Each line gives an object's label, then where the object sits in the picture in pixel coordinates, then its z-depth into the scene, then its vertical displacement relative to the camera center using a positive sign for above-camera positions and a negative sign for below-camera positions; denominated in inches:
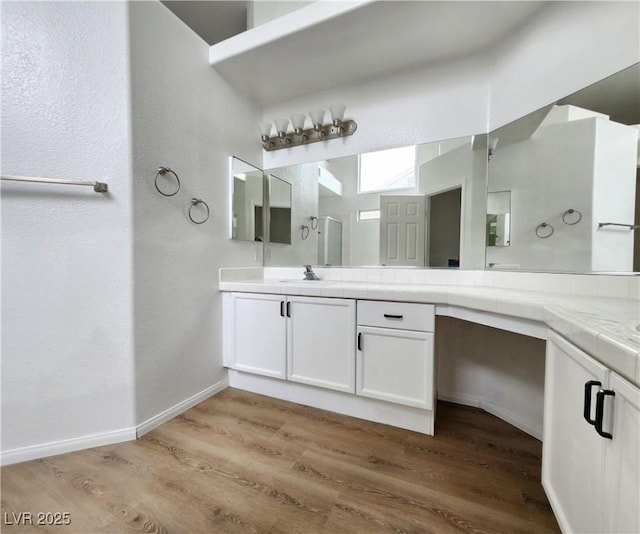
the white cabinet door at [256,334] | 70.4 -21.2
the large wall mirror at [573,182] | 46.3 +16.8
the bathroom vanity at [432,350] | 22.9 -15.3
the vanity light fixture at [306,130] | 82.6 +43.4
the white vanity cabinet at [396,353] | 56.4 -21.0
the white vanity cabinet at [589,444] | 20.5 -18.0
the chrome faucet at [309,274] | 86.0 -4.8
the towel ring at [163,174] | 60.7 +20.1
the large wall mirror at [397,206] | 71.6 +16.3
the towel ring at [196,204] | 69.7 +14.8
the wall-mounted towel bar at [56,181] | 46.3 +14.2
